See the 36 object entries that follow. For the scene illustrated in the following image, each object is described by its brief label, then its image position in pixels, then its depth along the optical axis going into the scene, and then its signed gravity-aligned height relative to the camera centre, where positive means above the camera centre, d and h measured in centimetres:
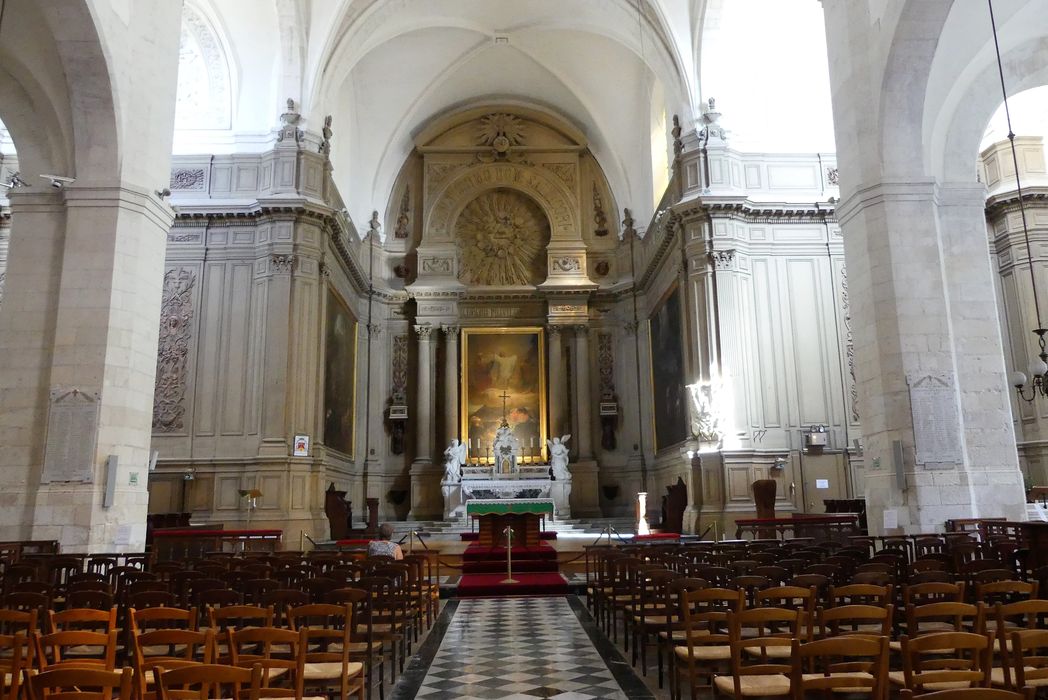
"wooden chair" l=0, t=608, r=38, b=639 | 403 -50
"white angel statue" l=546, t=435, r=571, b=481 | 2372 +155
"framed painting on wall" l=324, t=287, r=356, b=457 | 2072 +381
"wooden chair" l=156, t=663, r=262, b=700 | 288 -59
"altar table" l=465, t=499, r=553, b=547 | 1573 -14
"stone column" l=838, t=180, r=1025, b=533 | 1058 +214
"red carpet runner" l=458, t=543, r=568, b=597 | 1241 -106
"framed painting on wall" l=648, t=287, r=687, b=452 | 2023 +362
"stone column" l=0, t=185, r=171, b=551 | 1033 +225
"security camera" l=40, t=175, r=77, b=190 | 1094 +463
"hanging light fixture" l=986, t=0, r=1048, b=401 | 1105 +178
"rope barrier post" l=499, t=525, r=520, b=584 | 1281 -88
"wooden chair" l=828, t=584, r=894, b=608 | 483 -52
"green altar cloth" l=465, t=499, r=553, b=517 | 1570 +9
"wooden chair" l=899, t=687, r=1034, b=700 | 237 -56
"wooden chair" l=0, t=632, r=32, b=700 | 343 -63
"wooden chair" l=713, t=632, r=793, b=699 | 398 -96
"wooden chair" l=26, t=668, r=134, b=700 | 294 -57
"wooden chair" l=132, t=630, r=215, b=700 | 353 -58
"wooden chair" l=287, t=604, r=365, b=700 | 438 -92
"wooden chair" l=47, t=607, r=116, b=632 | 446 -53
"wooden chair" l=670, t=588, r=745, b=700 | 477 -86
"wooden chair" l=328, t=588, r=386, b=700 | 563 -99
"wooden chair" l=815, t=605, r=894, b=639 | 406 -56
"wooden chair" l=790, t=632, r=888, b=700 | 330 -66
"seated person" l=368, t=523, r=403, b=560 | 995 -43
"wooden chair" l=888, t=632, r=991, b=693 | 325 -61
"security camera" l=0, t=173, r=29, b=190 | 1136 +485
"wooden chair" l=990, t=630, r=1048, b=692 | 334 -70
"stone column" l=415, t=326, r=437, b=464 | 2516 +346
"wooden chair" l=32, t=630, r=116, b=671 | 367 -57
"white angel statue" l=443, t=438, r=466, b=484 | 2355 +151
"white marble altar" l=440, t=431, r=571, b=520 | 2277 +95
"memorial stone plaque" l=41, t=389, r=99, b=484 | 1034 +110
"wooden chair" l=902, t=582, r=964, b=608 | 500 -53
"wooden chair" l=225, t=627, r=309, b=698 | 348 -61
